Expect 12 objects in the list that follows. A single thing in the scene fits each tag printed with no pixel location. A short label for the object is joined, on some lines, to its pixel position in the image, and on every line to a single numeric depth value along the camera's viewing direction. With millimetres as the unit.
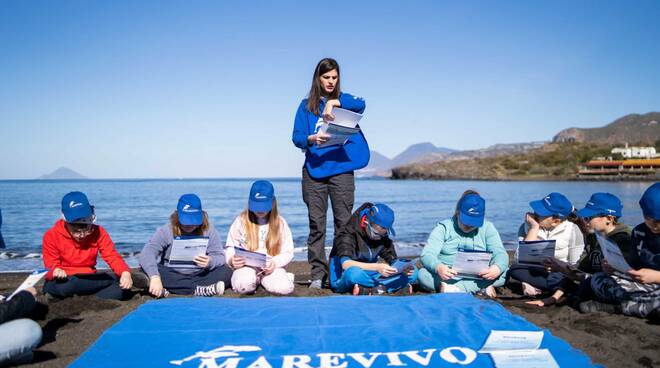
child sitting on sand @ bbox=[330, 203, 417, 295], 5125
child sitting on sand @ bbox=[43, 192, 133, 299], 4703
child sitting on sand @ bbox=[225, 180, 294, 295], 5277
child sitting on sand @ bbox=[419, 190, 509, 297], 5066
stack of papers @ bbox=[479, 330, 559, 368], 3133
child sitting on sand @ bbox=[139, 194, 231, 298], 5129
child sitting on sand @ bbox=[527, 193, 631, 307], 4703
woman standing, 5781
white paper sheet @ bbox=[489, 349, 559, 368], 3023
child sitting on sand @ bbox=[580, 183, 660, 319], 3900
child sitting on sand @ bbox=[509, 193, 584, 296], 5406
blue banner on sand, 3170
